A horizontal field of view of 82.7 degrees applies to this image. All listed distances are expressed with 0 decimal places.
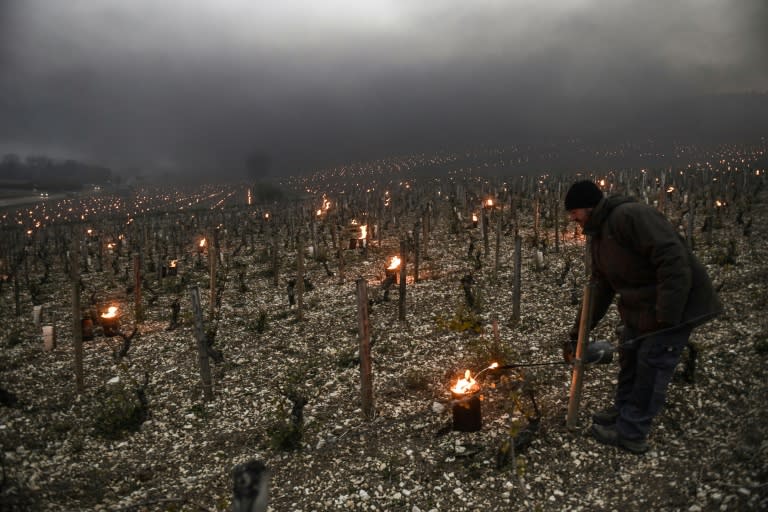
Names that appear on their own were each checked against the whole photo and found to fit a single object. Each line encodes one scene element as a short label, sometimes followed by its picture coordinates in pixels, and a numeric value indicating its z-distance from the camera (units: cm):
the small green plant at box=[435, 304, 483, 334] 1140
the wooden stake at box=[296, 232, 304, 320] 1403
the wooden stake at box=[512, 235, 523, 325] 1188
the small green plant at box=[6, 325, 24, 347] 1367
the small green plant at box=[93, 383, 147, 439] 781
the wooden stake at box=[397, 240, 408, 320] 1283
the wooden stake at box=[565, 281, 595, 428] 538
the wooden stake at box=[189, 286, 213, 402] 873
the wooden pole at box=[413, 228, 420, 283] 1769
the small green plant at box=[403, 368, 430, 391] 850
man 442
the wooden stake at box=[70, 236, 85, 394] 930
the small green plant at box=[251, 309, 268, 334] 1326
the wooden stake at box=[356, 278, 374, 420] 742
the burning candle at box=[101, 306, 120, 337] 1372
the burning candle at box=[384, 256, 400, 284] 1634
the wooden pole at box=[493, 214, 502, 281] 1712
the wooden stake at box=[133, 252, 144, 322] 1479
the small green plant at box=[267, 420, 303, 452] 678
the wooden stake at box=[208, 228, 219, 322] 1516
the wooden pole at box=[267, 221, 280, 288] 1922
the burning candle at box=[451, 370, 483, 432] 643
